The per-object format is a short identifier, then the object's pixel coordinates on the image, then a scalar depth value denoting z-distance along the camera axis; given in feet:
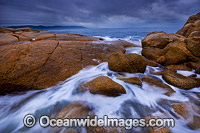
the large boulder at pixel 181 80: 8.79
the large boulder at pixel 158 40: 19.11
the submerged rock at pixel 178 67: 12.42
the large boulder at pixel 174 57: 13.57
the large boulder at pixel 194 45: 12.97
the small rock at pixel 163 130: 4.81
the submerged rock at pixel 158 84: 8.64
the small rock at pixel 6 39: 18.03
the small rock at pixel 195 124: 5.57
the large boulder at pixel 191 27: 32.94
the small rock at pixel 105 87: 7.94
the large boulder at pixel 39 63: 8.73
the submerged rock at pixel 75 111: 6.36
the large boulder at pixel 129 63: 11.20
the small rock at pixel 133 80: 9.59
